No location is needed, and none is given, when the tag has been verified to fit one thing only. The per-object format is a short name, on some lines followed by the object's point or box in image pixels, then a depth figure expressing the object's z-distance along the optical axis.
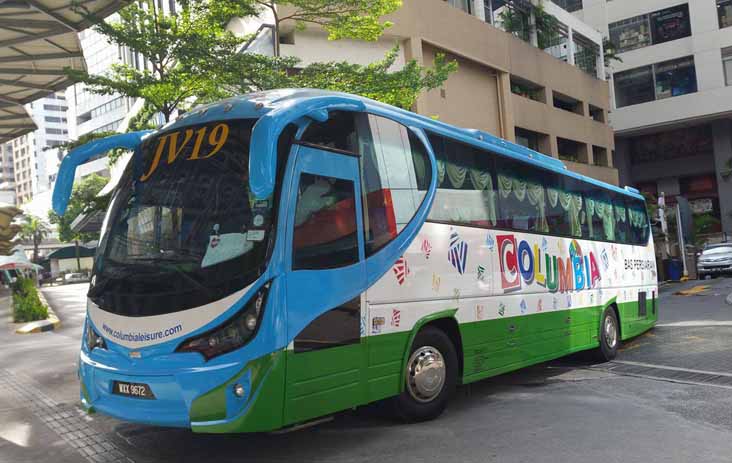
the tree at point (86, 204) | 11.63
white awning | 17.69
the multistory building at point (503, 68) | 21.25
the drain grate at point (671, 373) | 7.99
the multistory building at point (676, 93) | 41.50
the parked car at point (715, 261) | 29.02
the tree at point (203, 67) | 11.12
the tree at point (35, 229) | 74.76
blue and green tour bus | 4.67
